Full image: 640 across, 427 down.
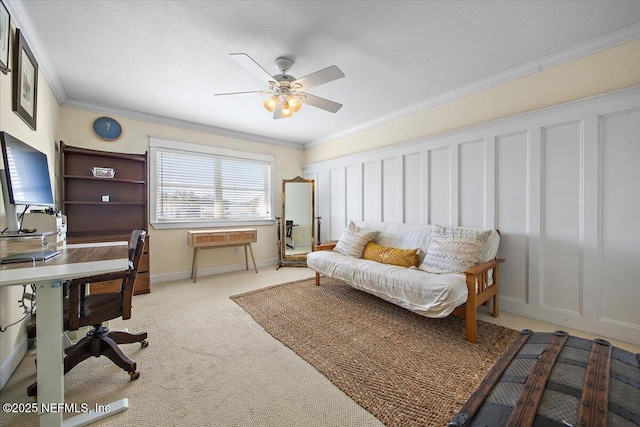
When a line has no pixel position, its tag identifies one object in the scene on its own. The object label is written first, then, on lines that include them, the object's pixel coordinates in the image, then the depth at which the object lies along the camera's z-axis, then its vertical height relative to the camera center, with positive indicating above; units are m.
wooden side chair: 1.53 -0.64
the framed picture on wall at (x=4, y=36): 1.59 +1.13
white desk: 1.24 -0.57
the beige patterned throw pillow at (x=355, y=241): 3.43 -0.39
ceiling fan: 2.06 +1.14
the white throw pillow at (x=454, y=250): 2.48 -0.38
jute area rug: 1.49 -1.08
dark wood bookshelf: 3.12 +0.22
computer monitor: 1.45 +0.23
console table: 3.95 -0.42
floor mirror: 4.84 -0.18
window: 3.96 +0.47
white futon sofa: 2.15 -0.58
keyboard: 1.36 -0.24
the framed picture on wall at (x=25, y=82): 1.82 +1.01
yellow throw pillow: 2.91 -0.51
